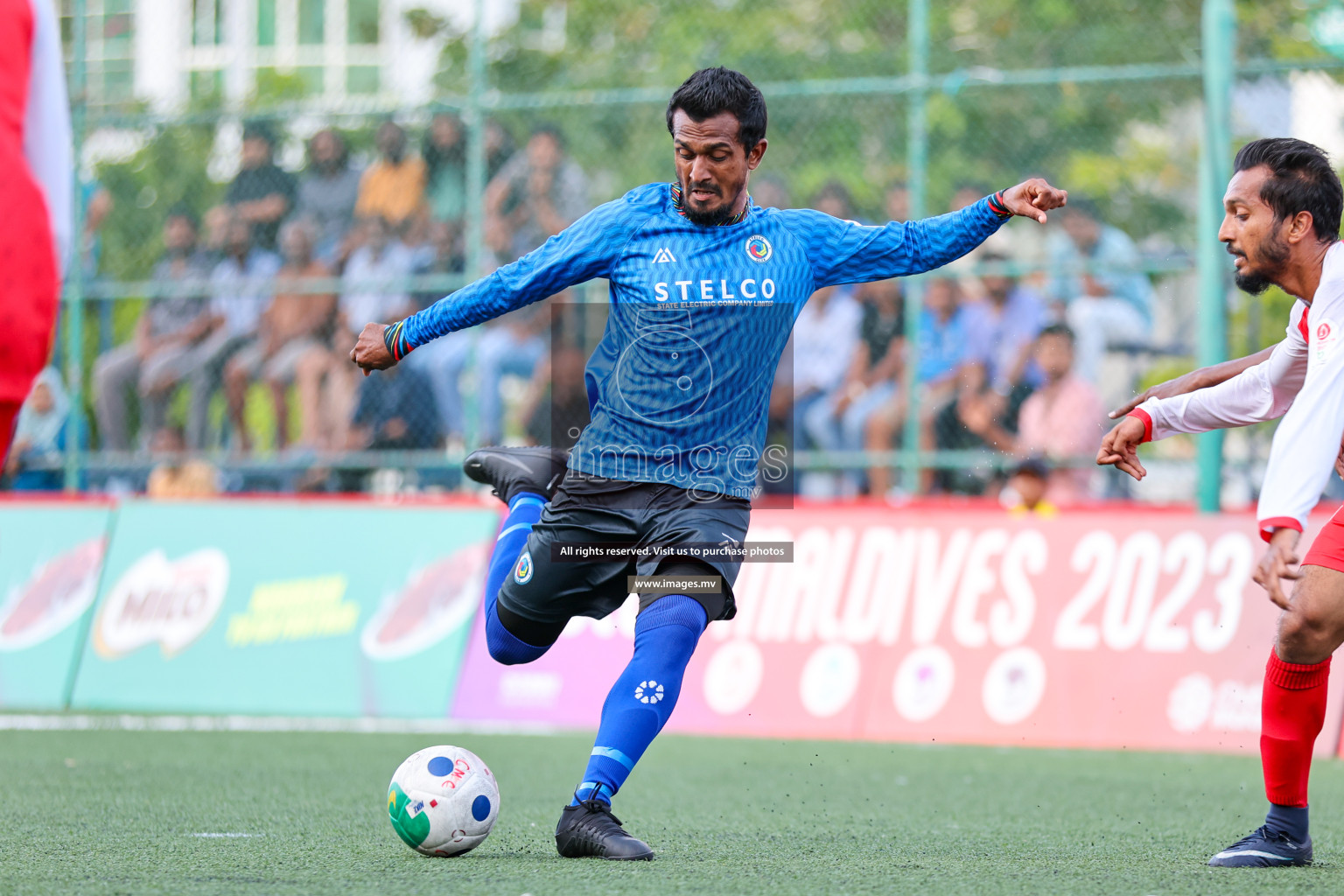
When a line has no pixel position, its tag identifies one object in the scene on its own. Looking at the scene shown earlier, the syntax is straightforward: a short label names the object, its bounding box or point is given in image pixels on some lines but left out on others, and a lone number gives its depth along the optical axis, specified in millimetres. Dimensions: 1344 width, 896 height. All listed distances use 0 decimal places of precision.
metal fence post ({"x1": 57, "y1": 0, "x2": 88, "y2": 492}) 23391
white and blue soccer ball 9297
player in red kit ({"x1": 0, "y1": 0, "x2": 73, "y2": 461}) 6969
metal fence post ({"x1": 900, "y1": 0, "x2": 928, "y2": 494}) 20109
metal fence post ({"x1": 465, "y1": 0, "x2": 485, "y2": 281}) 21906
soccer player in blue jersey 9492
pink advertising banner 16969
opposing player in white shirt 9172
